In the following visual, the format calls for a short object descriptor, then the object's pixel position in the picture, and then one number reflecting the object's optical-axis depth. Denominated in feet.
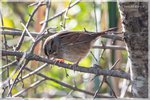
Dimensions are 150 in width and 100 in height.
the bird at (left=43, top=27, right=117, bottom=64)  23.66
